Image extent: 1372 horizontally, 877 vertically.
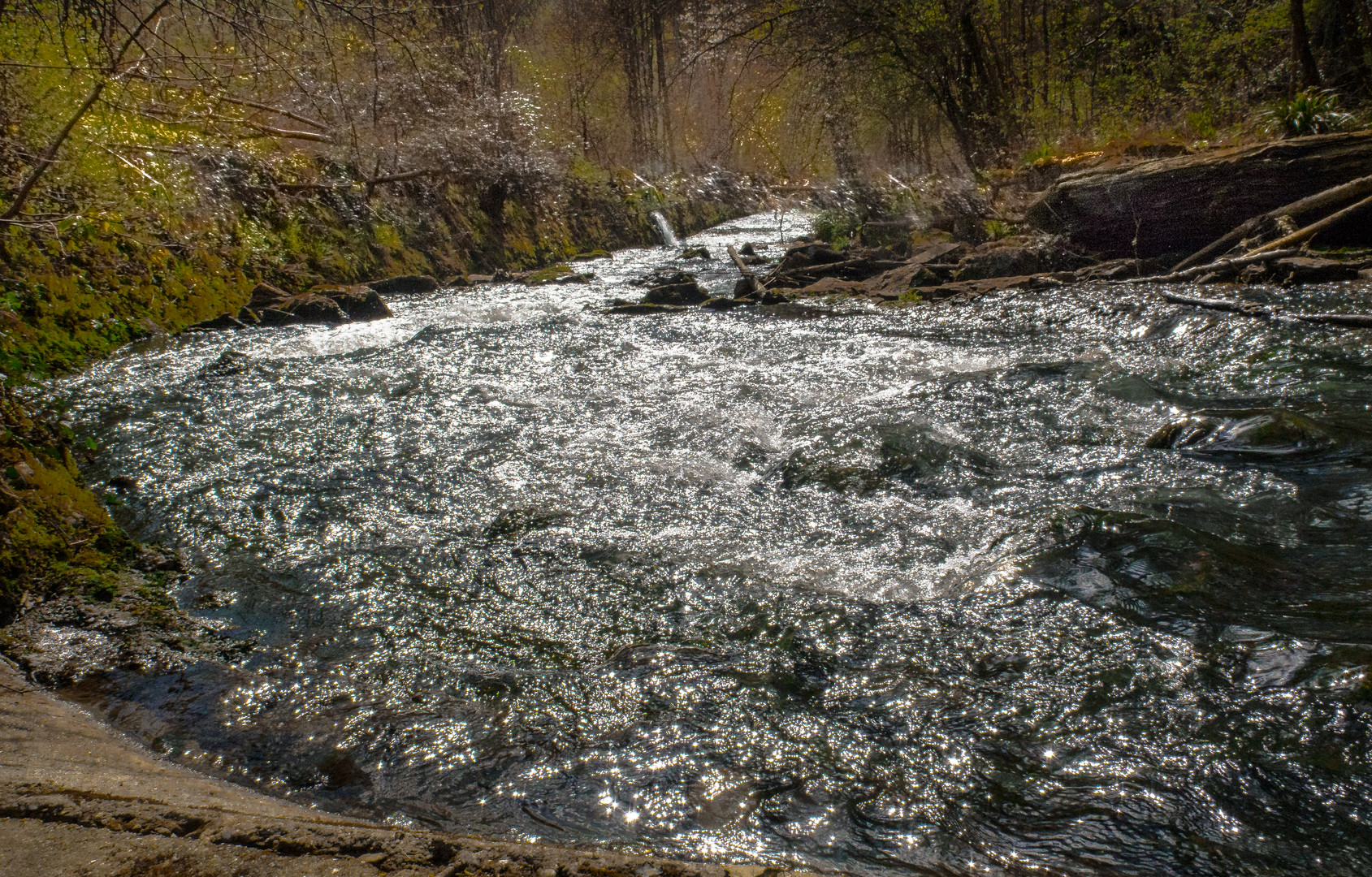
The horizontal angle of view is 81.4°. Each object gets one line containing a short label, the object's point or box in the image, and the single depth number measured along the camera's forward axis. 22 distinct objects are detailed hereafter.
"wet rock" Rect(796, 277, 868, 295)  12.24
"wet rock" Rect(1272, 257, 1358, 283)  8.72
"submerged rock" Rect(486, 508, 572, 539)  4.59
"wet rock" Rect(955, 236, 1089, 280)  11.84
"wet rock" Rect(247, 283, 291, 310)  10.81
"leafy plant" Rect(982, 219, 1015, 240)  14.23
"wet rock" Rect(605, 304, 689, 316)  11.68
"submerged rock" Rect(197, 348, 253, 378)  7.90
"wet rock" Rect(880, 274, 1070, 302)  10.91
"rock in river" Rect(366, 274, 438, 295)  13.30
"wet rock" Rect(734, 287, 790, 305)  12.17
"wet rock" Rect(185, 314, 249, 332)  9.88
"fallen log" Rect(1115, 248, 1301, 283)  9.20
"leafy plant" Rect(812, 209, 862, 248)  17.23
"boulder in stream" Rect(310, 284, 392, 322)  10.93
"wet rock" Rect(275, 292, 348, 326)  10.61
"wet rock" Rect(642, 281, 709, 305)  12.48
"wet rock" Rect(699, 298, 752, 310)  11.94
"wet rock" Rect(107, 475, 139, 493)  5.21
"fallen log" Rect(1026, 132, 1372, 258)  10.01
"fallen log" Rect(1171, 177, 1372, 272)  9.37
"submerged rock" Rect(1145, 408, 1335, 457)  4.92
